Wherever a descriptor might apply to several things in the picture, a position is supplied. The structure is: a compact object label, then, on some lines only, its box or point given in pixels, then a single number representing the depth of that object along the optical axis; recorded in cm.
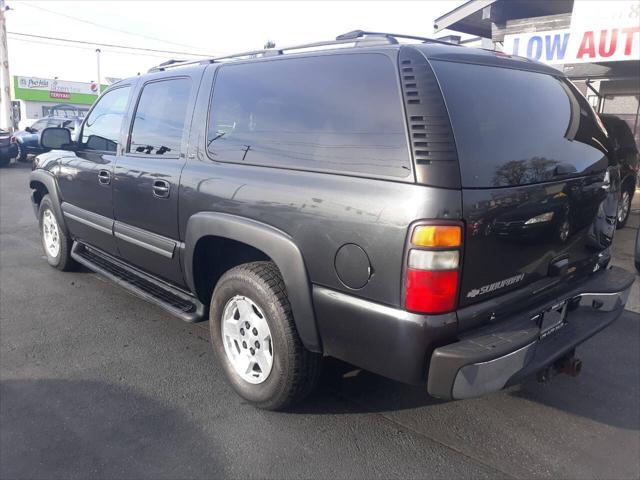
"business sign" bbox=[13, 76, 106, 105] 4838
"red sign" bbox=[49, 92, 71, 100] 4988
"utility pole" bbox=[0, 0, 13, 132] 2823
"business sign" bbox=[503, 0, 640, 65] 883
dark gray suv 225
